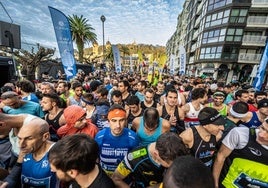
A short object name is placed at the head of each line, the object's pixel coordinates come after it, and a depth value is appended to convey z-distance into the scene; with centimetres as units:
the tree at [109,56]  5244
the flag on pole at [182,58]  1331
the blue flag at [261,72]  803
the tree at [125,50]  6607
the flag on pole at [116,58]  1517
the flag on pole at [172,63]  1631
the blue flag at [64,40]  751
